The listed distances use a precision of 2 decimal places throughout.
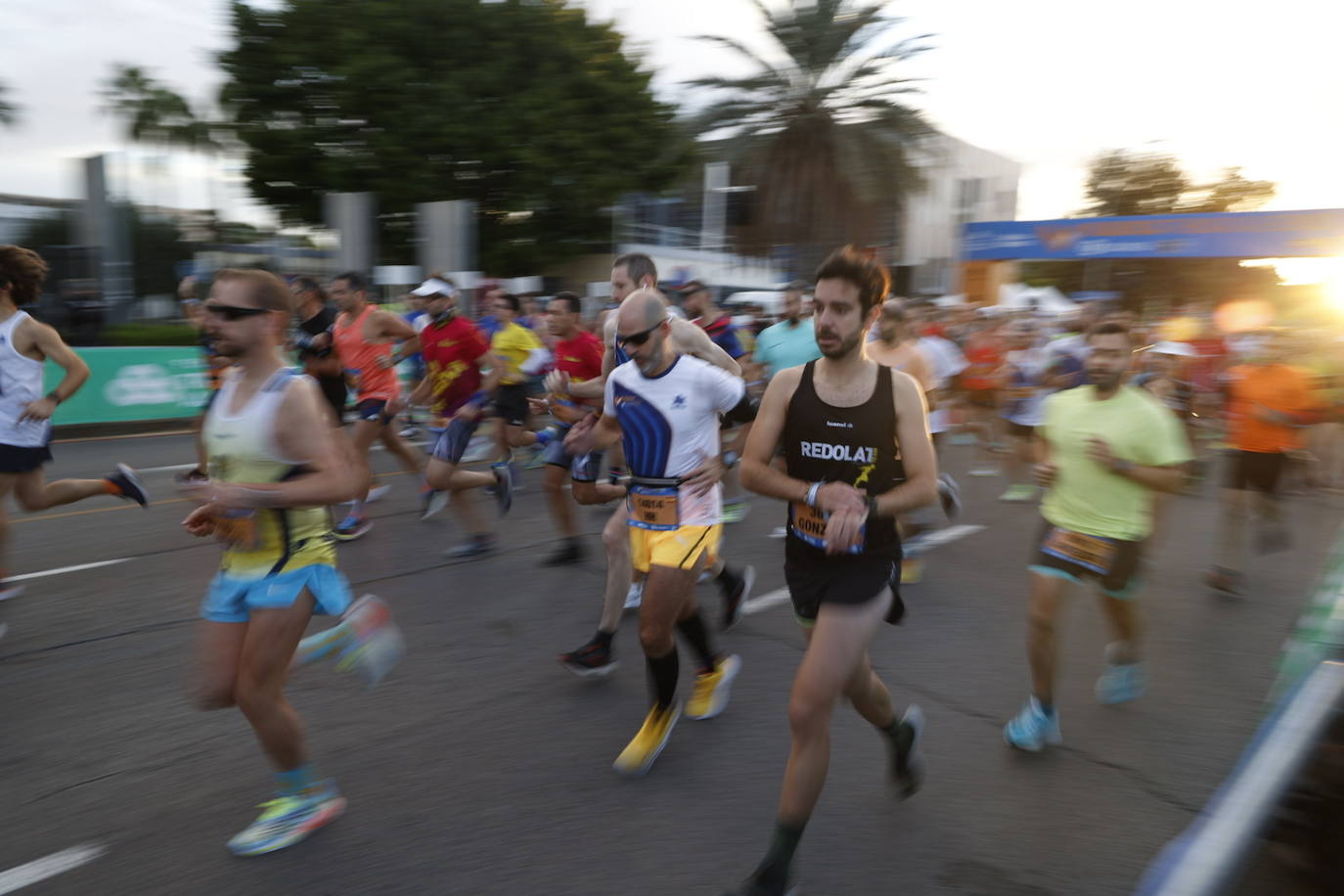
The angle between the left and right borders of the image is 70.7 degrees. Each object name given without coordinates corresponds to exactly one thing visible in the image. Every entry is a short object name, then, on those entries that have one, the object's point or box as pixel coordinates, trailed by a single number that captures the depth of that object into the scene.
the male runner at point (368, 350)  7.05
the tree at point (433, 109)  25.66
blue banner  29.06
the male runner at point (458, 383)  6.72
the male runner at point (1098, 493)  3.90
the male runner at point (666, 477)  3.70
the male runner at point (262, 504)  2.94
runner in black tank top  2.74
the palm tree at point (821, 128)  23.56
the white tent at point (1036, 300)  20.08
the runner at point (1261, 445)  6.25
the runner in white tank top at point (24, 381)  5.02
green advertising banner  13.04
